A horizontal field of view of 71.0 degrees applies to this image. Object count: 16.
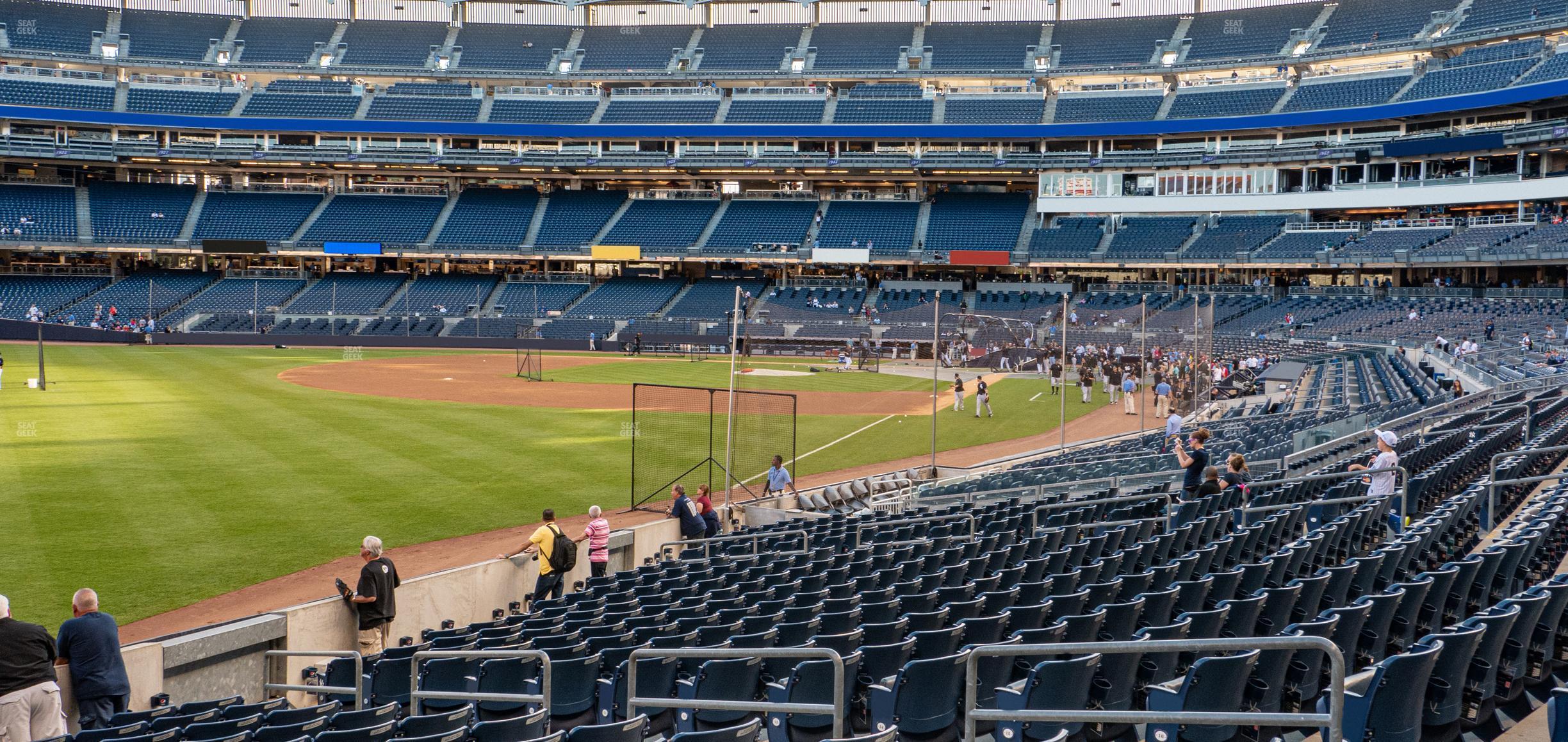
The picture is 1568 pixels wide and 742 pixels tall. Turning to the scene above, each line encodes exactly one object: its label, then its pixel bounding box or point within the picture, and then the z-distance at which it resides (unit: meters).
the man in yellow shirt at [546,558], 14.62
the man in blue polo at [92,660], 9.14
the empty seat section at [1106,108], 75.56
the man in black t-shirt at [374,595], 12.56
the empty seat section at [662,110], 81.50
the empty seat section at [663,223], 78.12
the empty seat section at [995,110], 78.06
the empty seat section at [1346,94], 66.56
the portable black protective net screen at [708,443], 24.16
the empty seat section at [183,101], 78.12
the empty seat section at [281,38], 83.31
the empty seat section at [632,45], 85.12
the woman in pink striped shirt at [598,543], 15.31
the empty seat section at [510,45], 85.25
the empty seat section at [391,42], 84.44
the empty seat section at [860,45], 83.25
